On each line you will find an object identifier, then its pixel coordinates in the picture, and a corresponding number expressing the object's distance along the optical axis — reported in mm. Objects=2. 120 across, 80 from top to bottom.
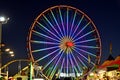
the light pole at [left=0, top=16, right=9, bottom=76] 29391
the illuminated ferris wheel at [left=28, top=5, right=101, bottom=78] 36094
